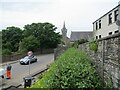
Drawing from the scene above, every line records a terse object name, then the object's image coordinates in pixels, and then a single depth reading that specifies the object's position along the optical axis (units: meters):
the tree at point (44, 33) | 32.66
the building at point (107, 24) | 13.94
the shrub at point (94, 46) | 3.61
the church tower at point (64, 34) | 49.12
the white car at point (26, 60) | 16.80
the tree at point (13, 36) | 33.44
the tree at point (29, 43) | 27.41
